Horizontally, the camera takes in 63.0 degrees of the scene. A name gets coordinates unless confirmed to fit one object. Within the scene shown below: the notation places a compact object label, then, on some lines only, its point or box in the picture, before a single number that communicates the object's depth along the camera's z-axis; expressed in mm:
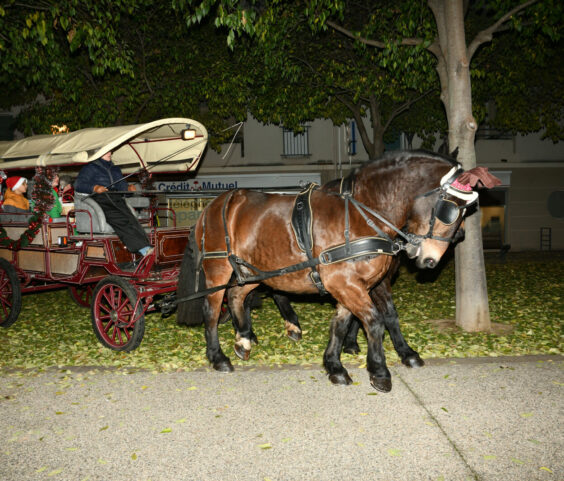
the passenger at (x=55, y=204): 6707
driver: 5980
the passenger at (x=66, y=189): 7895
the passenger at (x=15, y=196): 7387
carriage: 5973
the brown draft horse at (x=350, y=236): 4242
